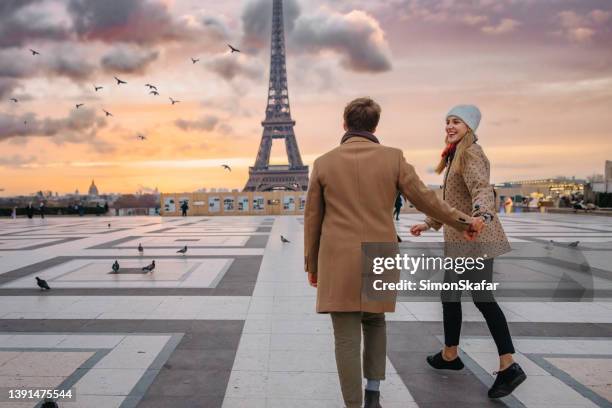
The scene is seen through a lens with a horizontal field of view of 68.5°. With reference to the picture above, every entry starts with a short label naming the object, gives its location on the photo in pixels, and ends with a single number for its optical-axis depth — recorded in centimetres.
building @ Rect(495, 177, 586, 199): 8662
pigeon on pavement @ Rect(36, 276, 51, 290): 570
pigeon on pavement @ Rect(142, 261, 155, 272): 683
